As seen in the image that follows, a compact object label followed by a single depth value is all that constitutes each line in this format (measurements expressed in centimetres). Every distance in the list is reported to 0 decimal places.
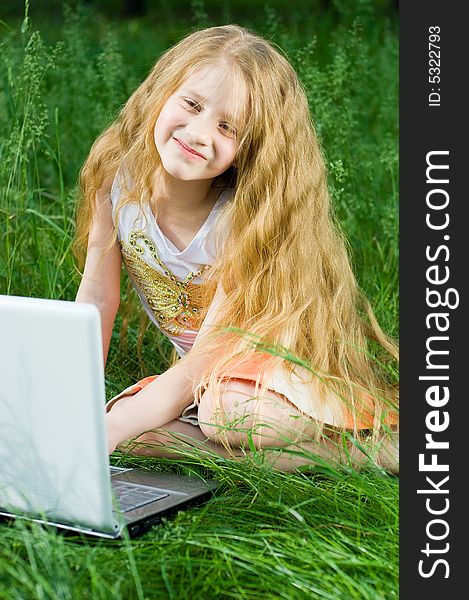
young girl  210
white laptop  171
